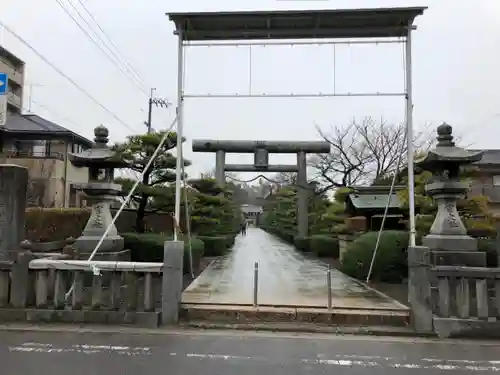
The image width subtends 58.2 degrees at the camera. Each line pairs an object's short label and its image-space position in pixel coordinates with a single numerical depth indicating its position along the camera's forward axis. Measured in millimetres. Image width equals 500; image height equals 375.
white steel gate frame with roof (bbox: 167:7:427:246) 10008
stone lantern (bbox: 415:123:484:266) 11172
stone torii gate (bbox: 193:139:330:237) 28500
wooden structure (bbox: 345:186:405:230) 17672
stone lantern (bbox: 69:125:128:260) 11898
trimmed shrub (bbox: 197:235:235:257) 22125
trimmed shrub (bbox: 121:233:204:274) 13773
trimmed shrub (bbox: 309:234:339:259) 22719
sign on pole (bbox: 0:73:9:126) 8531
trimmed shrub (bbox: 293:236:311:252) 26686
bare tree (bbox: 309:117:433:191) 31594
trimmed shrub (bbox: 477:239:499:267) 12953
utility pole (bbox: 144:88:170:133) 38588
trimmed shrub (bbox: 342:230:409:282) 12812
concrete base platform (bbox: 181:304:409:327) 8133
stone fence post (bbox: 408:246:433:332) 7695
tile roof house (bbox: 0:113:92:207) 32531
